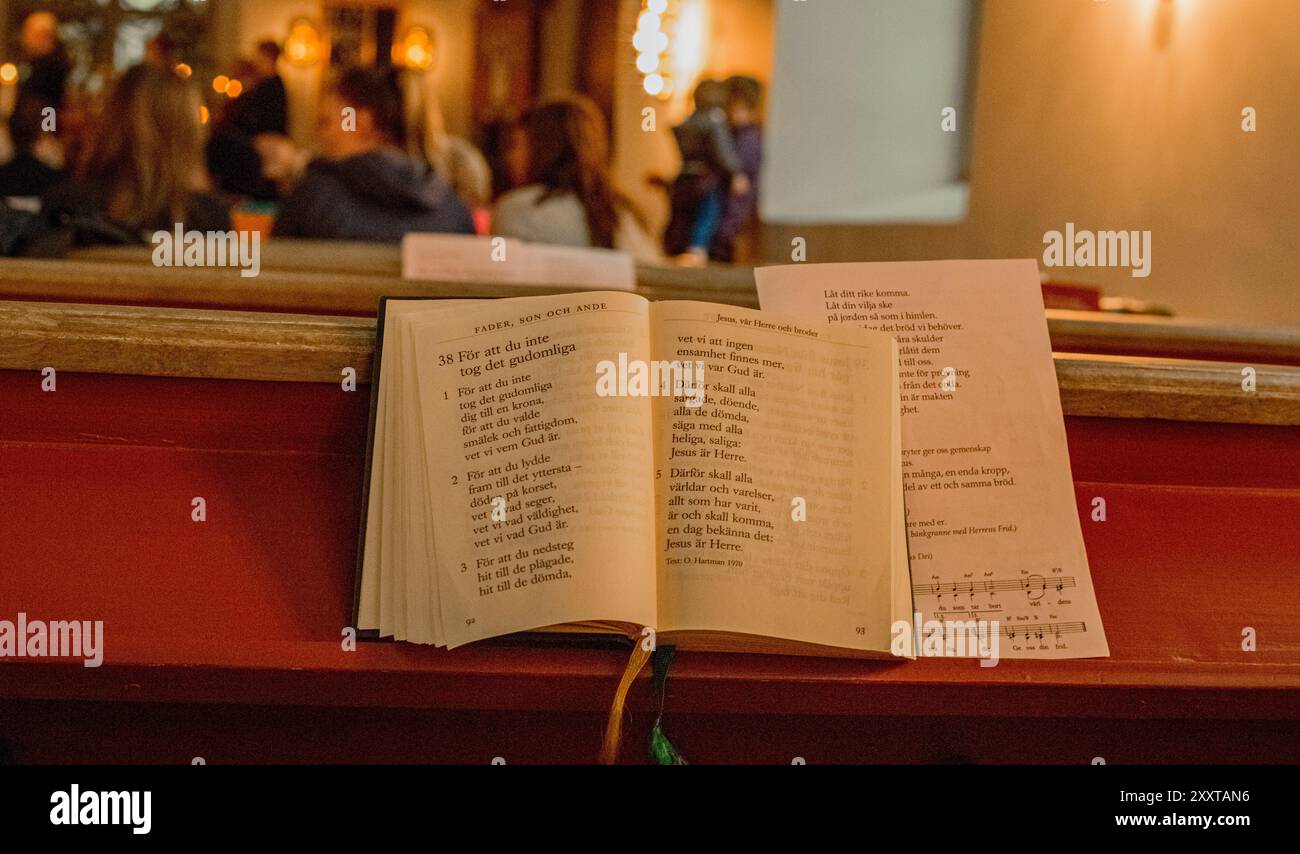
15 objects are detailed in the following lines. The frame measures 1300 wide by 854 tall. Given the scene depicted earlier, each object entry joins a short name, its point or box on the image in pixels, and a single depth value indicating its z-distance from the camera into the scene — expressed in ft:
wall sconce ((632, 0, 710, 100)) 26.45
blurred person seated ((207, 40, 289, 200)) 21.68
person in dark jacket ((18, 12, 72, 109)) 24.36
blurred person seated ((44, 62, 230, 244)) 9.86
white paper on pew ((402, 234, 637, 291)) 7.23
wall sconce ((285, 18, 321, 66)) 31.45
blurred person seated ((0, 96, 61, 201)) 14.17
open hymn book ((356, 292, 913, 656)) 2.66
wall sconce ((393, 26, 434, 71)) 31.55
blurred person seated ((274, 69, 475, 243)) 10.30
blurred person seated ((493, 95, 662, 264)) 10.89
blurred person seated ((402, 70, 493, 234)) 13.97
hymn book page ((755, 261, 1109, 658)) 3.03
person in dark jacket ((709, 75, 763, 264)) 19.90
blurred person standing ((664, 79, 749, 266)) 17.79
